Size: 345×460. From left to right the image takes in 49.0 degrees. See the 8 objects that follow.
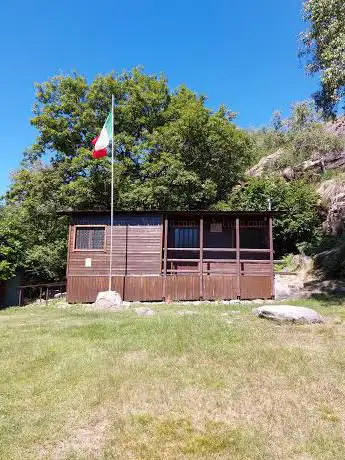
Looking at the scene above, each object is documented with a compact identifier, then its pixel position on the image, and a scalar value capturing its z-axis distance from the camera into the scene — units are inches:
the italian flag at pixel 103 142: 590.6
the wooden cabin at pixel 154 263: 570.6
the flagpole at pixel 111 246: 559.8
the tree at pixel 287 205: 855.1
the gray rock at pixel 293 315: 333.7
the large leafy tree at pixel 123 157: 878.4
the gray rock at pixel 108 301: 516.4
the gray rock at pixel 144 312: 425.4
